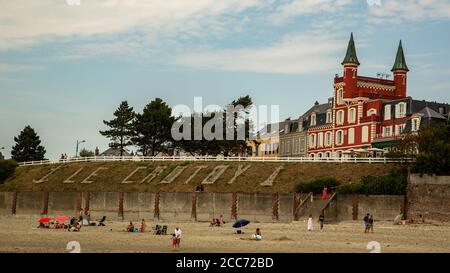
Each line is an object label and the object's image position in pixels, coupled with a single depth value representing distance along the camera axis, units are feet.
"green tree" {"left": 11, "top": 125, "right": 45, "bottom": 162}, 409.49
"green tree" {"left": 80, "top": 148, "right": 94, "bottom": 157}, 555.28
